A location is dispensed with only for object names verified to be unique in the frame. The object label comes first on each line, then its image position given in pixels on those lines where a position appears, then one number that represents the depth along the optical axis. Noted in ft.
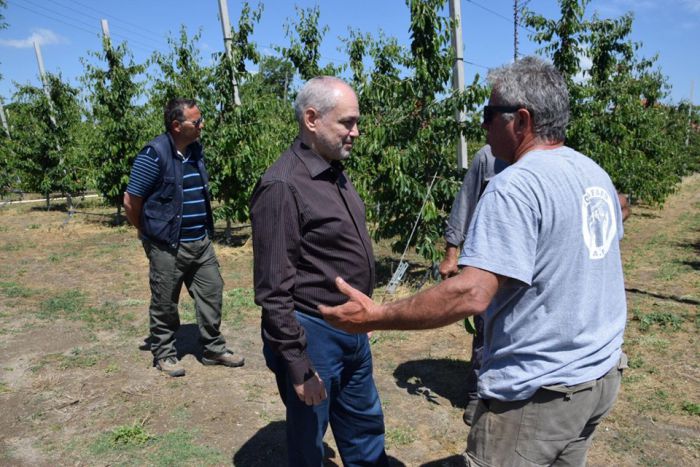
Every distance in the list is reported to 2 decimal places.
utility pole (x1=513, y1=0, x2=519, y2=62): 63.90
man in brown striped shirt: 6.67
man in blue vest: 12.73
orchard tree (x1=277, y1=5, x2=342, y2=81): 30.17
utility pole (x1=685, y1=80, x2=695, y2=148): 83.14
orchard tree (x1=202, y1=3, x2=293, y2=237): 29.81
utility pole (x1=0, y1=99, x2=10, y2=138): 71.33
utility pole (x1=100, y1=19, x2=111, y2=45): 38.72
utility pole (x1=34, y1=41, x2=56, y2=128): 45.91
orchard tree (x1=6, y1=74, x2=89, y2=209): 45.78
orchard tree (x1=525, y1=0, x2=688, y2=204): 27.32
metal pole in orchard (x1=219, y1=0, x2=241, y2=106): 30.25
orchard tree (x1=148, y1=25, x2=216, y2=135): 31.27
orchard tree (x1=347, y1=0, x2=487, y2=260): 19.97
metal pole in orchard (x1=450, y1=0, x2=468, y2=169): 21.21
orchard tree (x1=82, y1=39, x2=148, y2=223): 37.47
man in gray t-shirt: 4.87
